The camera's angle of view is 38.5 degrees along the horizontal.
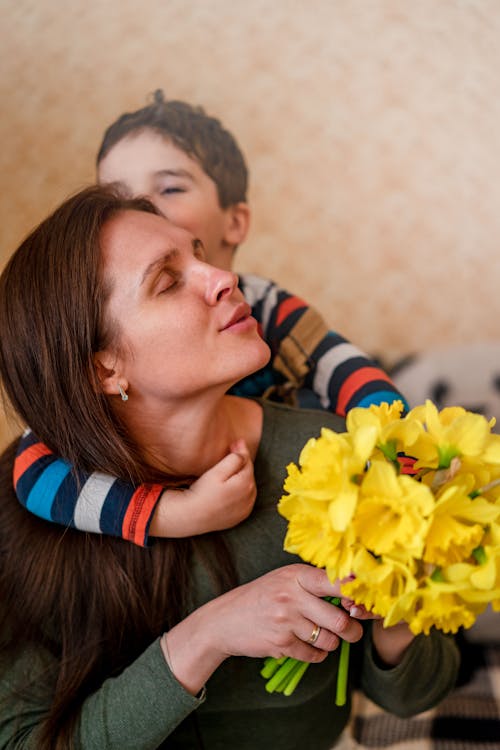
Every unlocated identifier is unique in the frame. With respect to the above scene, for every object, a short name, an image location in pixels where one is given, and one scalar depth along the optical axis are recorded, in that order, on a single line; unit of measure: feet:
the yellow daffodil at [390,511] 1.64
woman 2.38
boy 2.48
